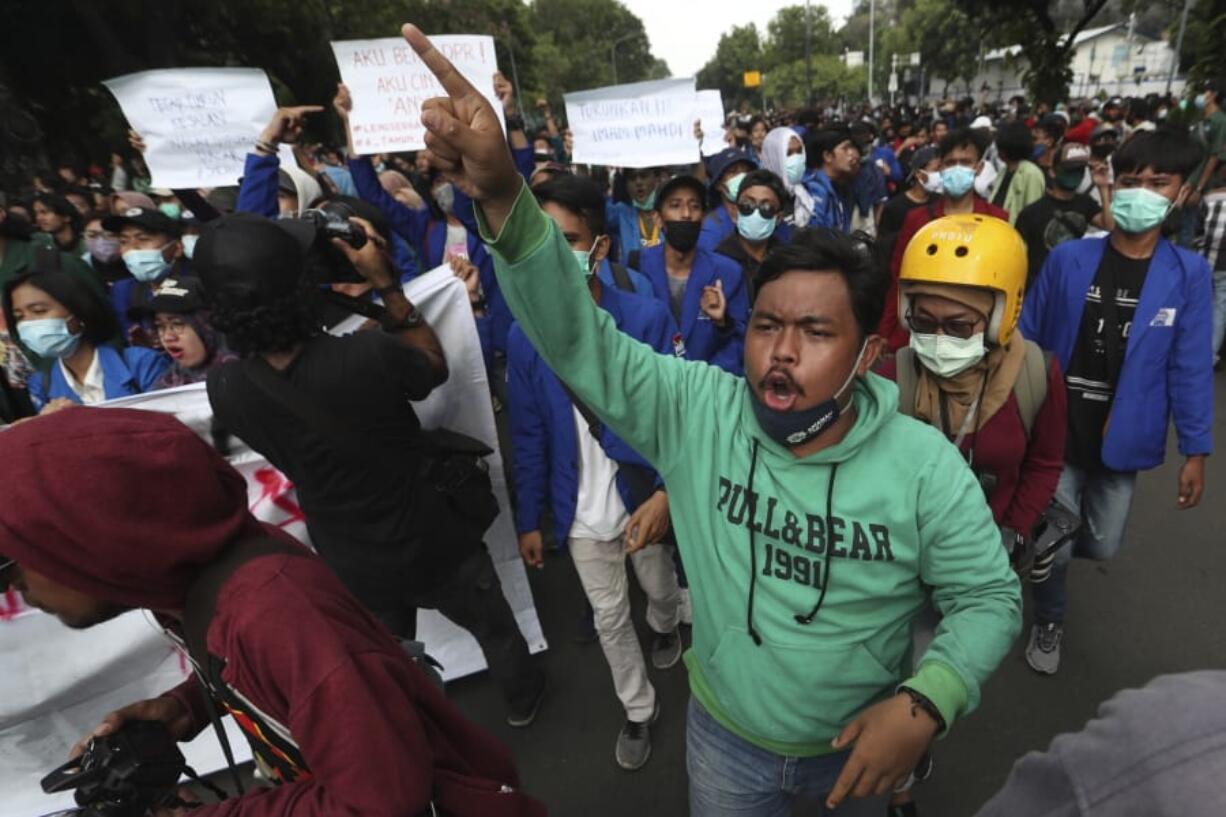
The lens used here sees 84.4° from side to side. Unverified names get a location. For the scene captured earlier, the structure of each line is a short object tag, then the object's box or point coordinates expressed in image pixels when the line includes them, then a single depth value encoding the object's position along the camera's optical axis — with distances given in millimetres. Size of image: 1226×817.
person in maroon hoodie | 1064
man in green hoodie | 1253
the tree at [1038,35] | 16141
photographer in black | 1838
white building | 48531
